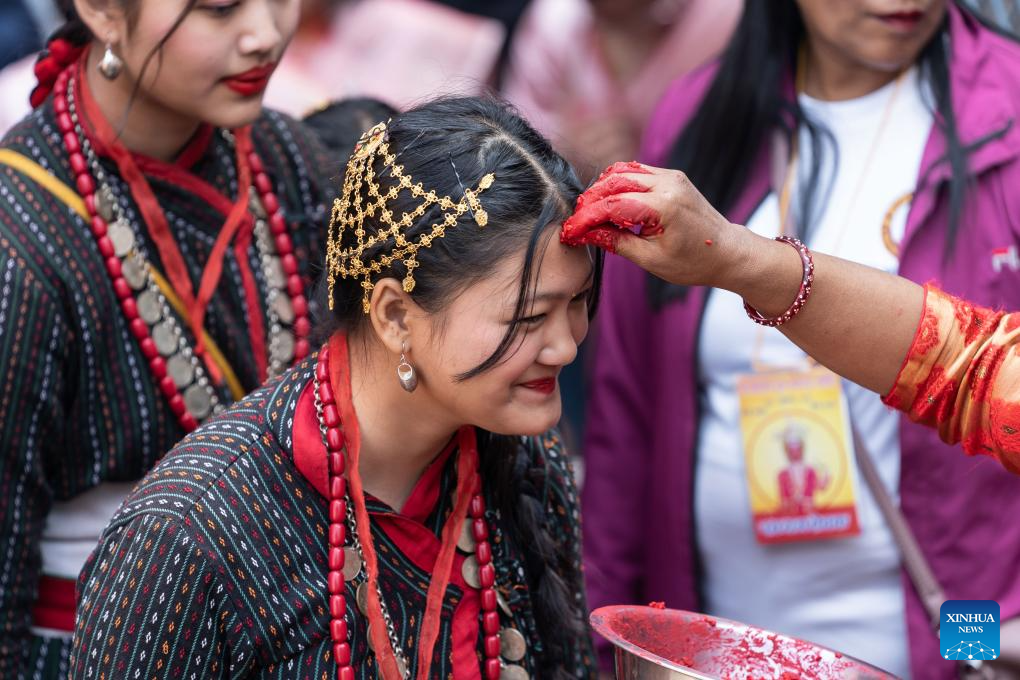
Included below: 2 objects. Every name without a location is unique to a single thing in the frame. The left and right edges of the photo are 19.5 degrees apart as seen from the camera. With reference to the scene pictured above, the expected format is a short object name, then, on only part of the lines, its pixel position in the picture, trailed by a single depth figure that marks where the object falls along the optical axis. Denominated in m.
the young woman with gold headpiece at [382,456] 2.24
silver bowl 2.24
